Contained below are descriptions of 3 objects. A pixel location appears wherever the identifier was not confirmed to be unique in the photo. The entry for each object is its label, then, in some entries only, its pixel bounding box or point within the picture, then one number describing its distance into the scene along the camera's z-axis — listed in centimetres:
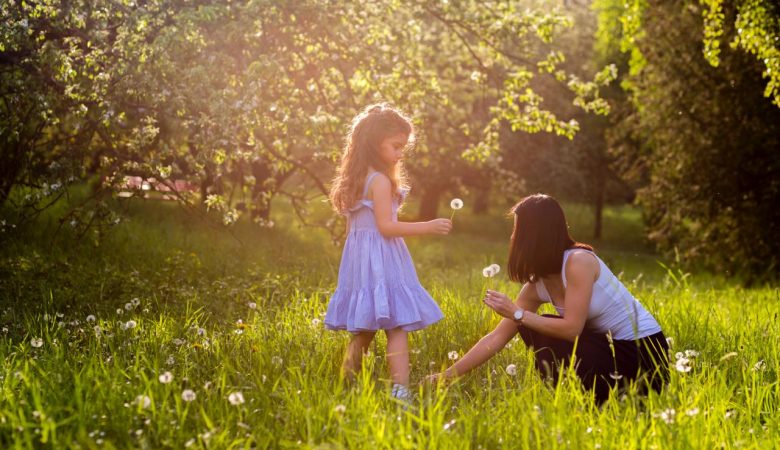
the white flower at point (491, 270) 456
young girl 486
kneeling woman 462
